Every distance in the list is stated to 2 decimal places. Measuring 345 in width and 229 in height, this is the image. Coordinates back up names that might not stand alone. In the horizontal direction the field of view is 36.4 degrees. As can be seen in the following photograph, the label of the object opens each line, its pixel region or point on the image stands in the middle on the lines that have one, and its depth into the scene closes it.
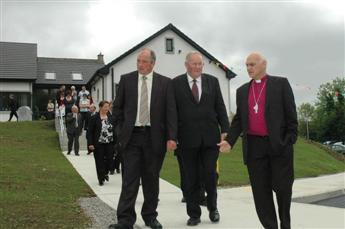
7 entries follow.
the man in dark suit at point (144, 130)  6.18
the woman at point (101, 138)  10.98
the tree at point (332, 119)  81.17
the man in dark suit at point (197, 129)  6.58
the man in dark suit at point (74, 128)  18.45
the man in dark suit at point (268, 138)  5.38
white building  36.00
